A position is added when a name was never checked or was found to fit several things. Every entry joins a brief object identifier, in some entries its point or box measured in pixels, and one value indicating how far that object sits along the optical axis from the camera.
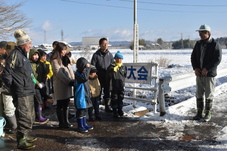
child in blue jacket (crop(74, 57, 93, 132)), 4.50
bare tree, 12.38
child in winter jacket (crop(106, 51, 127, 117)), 5.35
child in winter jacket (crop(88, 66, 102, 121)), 5.28
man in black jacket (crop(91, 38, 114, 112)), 5.82
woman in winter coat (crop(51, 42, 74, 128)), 4.61
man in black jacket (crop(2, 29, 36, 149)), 3.68
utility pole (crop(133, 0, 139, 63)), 12.70
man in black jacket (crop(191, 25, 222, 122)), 4.81
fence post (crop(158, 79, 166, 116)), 5.29
